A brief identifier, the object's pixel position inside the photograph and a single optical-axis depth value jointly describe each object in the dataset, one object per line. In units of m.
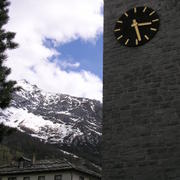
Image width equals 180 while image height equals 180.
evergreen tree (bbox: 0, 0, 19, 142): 18.14
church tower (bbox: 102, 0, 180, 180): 16.09
